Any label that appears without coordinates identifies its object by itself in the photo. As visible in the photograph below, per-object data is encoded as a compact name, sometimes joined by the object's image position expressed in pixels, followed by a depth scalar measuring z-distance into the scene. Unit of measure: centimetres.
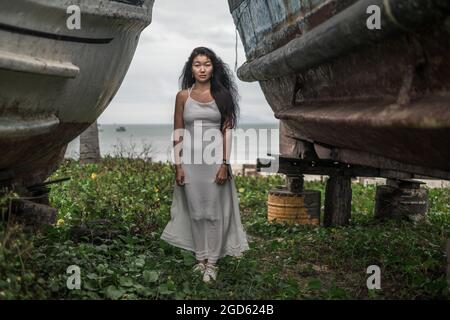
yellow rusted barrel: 693
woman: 417
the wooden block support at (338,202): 668
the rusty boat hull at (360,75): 269
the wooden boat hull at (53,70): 329
